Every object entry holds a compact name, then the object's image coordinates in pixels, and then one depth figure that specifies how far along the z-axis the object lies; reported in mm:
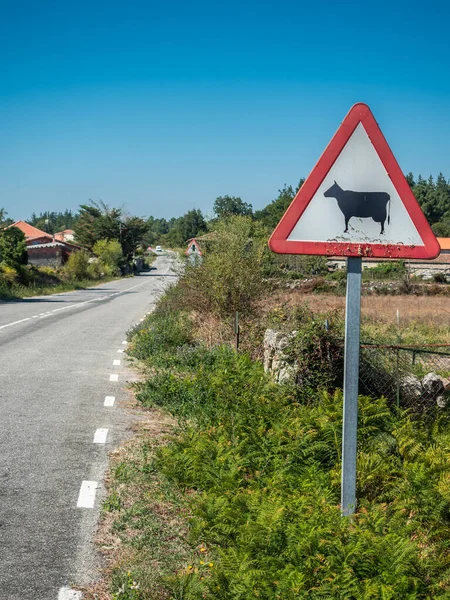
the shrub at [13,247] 38656
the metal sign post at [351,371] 3641
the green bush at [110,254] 76481
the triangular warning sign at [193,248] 14770
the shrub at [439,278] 39000
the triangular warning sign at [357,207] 3717
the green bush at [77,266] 56997
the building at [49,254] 72206
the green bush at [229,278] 12281
